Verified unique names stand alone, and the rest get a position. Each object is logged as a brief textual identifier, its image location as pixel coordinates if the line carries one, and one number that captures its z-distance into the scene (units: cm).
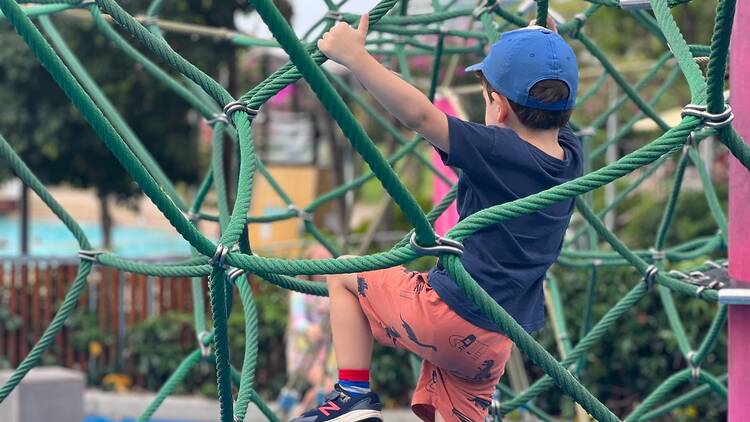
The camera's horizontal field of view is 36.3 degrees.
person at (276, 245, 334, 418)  628
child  188
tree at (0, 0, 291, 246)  906
